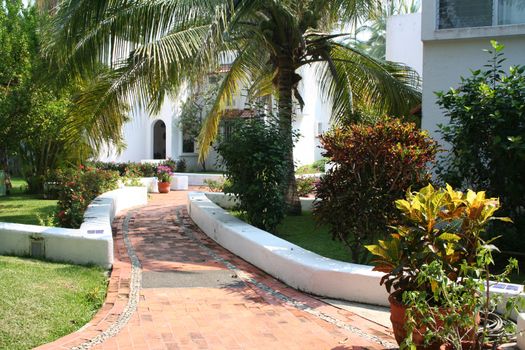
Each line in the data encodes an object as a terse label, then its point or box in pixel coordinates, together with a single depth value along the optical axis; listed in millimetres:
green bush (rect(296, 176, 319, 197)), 17578
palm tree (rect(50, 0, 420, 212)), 9117
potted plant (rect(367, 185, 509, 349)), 4289
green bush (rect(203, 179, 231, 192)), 17594
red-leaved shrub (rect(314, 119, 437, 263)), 7359
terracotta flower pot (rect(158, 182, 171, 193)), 22016
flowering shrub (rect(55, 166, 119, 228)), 10773
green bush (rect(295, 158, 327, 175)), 27375
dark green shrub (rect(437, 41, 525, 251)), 7137
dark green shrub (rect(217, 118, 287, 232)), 10117
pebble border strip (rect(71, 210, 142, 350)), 5016
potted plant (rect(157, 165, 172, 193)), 22047
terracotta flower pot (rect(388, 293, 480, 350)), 4461
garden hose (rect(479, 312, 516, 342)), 4574
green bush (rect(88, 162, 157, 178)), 23016
